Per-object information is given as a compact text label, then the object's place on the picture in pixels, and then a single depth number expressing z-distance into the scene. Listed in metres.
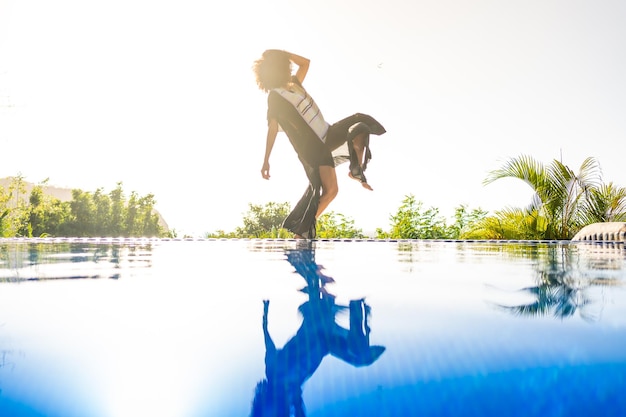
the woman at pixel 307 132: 4.08
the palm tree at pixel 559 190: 8.05
